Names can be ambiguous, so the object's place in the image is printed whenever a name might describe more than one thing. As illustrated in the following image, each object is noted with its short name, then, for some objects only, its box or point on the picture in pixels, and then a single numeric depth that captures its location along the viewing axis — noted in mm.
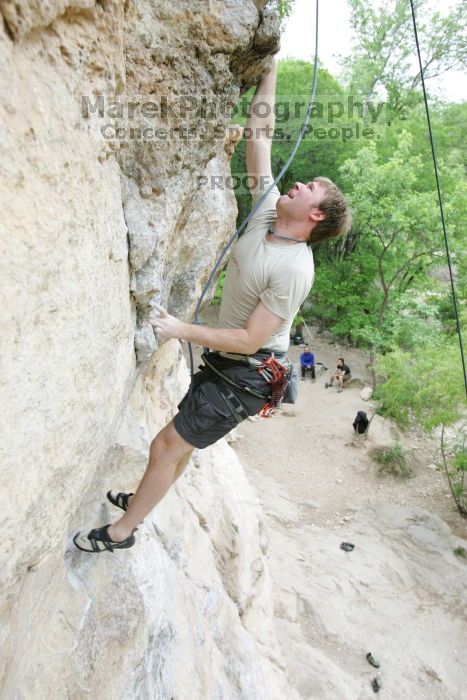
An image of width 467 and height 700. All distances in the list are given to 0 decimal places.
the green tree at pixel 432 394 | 10250
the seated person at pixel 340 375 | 14955
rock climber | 2861
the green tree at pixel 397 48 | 20859
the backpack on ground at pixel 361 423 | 12414
